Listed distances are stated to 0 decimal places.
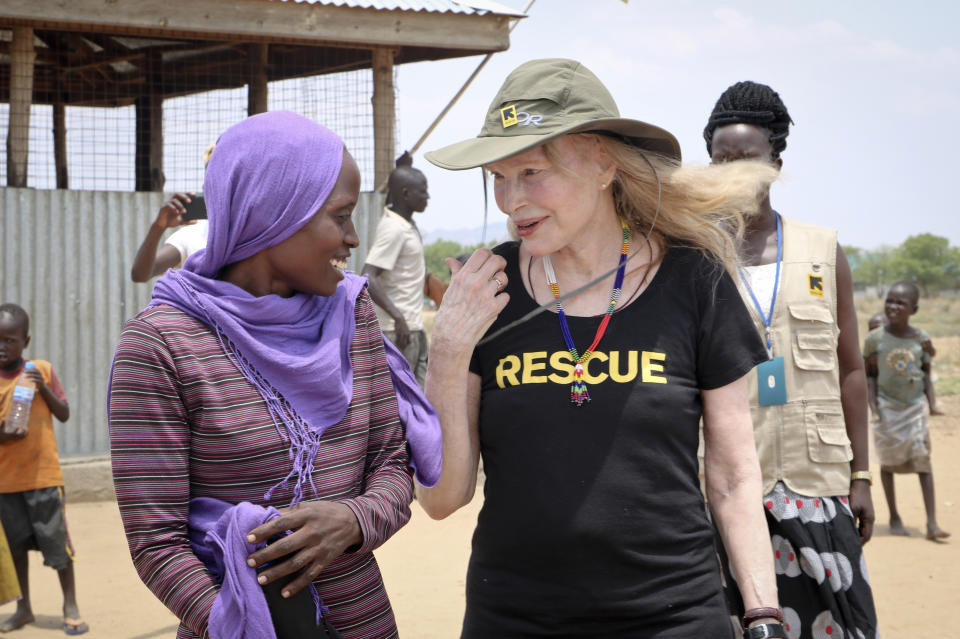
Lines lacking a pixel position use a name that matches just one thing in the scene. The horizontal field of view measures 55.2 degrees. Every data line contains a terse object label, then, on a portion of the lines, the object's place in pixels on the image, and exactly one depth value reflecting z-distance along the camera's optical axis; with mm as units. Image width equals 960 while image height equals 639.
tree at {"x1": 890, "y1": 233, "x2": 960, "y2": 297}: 65500
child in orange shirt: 5020
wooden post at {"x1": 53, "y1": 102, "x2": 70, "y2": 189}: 10461
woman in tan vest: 2887
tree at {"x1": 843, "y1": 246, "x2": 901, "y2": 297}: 76044
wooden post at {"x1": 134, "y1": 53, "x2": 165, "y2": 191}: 9539
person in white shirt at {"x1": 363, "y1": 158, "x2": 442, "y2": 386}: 7367
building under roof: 7410
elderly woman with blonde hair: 1983
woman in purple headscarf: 1682
